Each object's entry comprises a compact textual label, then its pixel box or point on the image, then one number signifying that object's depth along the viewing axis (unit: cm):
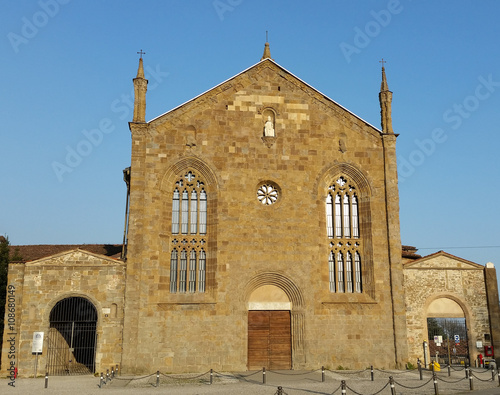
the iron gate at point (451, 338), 2836
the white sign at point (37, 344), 2352
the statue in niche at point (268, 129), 2781
